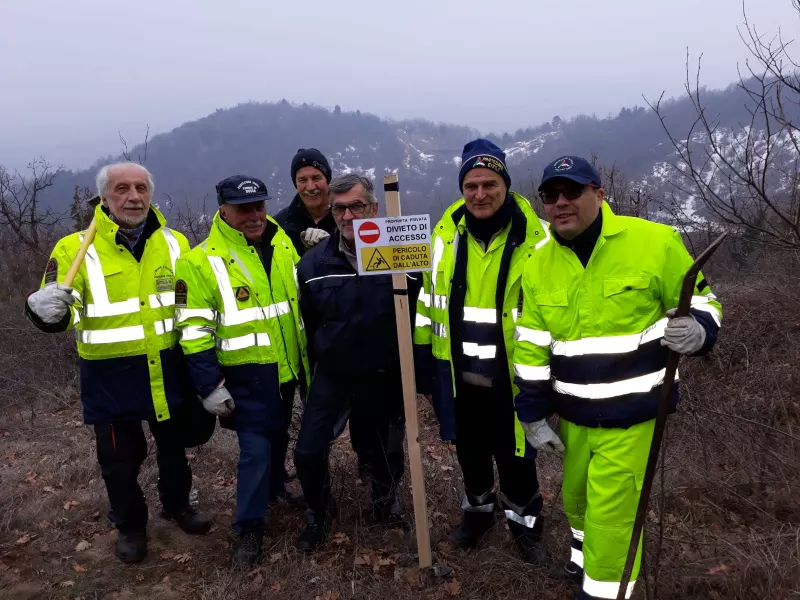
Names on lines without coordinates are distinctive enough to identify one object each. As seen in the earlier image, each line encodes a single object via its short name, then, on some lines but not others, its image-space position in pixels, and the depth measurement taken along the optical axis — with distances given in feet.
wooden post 10.19
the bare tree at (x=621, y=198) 34.12
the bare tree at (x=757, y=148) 12.92
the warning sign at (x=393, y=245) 10.09
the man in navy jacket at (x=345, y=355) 11.20
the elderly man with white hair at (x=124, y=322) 11.06
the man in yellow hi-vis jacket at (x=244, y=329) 10.91
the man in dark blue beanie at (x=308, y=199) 14.11
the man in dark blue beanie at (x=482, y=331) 10.13
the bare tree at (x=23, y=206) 37.04
